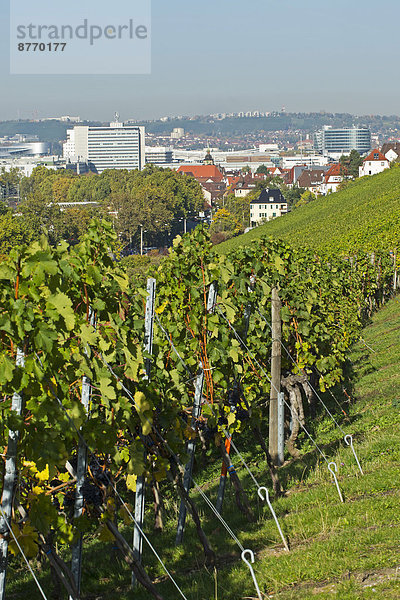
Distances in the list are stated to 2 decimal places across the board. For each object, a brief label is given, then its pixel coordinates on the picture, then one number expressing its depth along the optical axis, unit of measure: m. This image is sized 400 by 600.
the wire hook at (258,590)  12.35
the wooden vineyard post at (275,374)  19.34
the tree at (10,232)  189.12
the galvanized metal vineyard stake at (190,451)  16.39
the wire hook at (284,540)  15.05
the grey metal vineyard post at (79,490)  12.77
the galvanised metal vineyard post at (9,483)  10.79
